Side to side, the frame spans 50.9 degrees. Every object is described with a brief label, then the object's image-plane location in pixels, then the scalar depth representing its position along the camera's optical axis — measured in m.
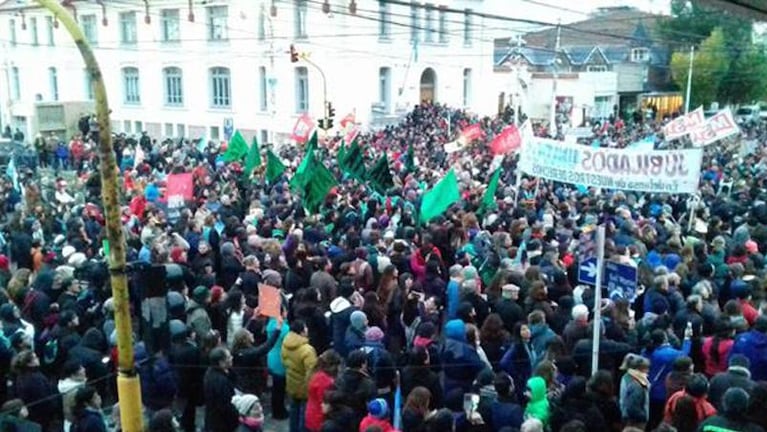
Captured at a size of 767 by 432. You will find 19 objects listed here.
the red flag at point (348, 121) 32.84
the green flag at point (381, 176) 15.61
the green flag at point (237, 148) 19.62
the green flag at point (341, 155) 16.51
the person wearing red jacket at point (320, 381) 7.11
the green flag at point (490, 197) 14.62
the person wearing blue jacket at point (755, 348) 7.59
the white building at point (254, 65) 40.66
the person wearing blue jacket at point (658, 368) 7.36
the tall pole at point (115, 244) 4.86
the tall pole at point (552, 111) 28.40
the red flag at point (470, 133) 21.53
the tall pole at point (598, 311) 7.57
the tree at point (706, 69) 53.18
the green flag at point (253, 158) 18.44
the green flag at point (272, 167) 17.44
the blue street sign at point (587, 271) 9.13
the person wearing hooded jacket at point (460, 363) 7.53
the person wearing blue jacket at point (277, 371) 8.20
